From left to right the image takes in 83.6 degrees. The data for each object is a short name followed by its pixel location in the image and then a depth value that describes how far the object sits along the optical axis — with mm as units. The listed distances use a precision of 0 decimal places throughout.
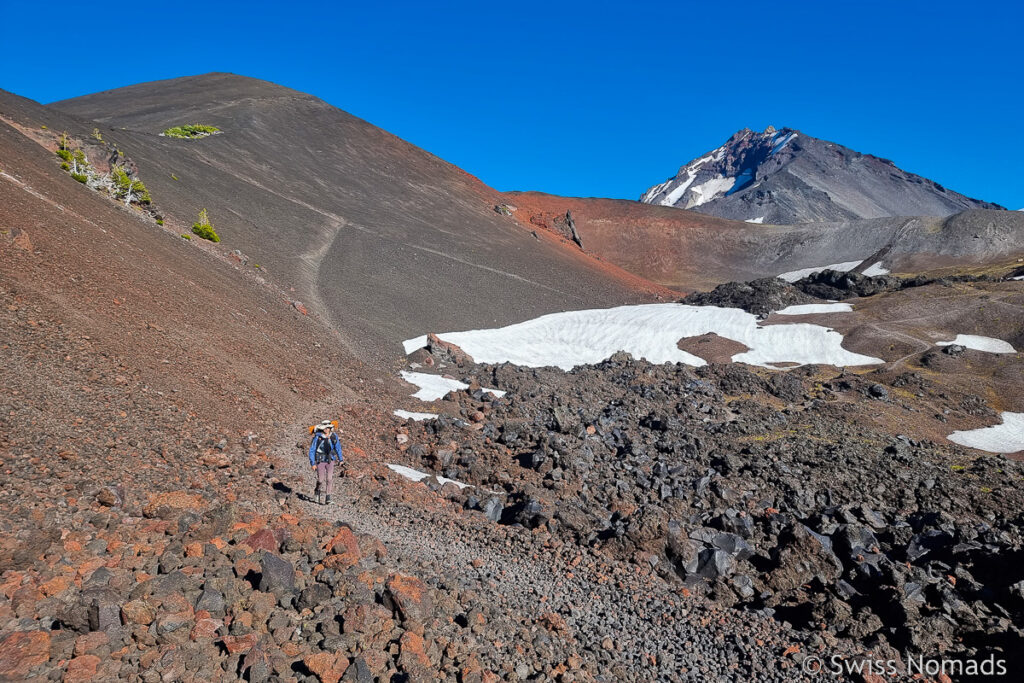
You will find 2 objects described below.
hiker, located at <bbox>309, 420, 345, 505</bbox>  9781
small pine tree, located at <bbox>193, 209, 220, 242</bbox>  28766
